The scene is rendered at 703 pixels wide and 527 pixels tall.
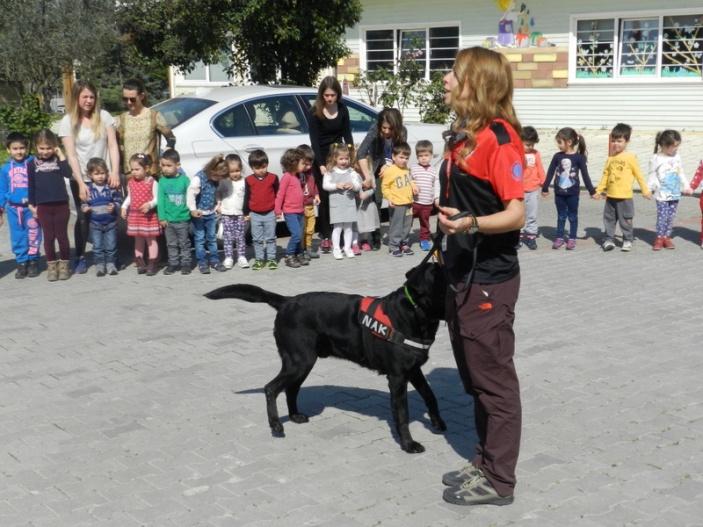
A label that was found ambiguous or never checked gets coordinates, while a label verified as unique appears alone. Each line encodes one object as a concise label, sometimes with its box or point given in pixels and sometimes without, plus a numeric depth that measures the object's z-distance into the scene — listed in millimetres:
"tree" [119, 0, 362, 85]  14430
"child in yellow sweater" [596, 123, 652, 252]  10344
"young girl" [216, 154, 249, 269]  9672
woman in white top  9367
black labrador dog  4863
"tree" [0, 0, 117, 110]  22016
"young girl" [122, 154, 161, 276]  9469
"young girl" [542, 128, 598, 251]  10516
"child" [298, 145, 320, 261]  9898
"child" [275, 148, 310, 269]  9688
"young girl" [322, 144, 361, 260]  10086
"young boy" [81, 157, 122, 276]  9398
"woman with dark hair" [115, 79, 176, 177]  9648
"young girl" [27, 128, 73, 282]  9344
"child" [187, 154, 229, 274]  9516
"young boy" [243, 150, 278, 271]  9641
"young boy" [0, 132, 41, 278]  9523
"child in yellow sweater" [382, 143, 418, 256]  10297
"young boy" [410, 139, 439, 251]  10461
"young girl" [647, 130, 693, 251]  10367
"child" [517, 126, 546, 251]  10453
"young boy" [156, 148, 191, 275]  9375
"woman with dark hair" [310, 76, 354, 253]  10148
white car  10234
